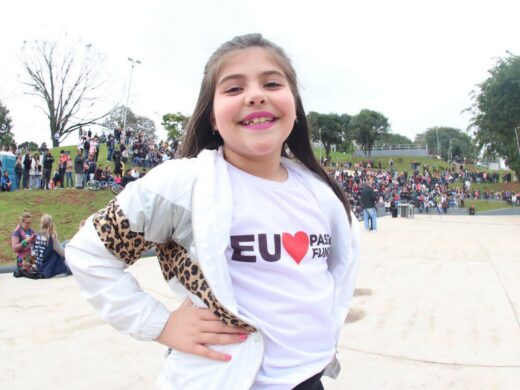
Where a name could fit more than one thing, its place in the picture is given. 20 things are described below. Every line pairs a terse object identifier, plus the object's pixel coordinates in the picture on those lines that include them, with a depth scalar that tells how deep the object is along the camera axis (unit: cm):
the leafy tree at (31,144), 4789
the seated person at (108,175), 1578
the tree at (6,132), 3987
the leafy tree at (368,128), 6888
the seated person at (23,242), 604
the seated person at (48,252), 597
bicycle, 1498
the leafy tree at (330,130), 6900
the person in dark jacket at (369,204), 1232
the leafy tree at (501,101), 1897
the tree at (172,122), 5897
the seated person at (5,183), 1460
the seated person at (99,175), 1549
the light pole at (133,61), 2669
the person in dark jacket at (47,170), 1495
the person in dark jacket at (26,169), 1504
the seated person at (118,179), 1569
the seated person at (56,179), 1556
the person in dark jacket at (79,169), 1477
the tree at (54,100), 2900
